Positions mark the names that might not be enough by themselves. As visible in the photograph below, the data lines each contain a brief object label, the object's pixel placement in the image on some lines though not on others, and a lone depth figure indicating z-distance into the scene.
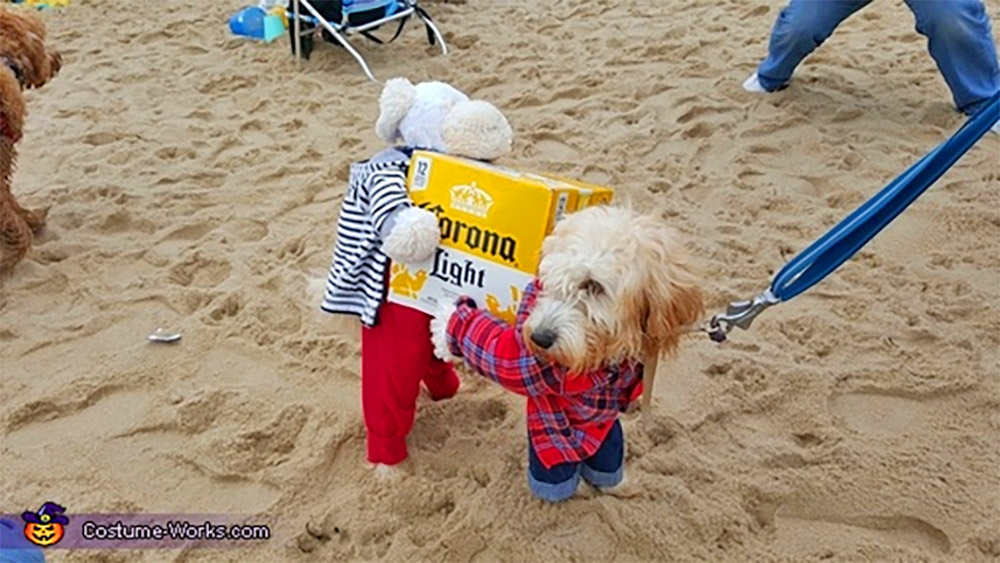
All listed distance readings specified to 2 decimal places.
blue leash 2.05
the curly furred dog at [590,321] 1.86
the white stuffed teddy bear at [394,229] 2.16
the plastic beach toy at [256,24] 6.17
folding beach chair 5.65
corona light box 2.06
